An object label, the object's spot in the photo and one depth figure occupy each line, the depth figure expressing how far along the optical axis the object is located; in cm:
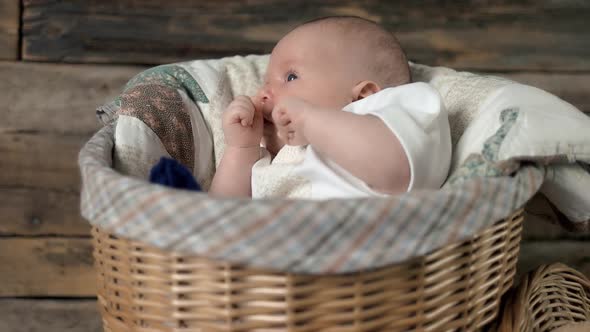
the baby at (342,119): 82
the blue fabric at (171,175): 76
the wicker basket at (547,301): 93
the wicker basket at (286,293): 68
